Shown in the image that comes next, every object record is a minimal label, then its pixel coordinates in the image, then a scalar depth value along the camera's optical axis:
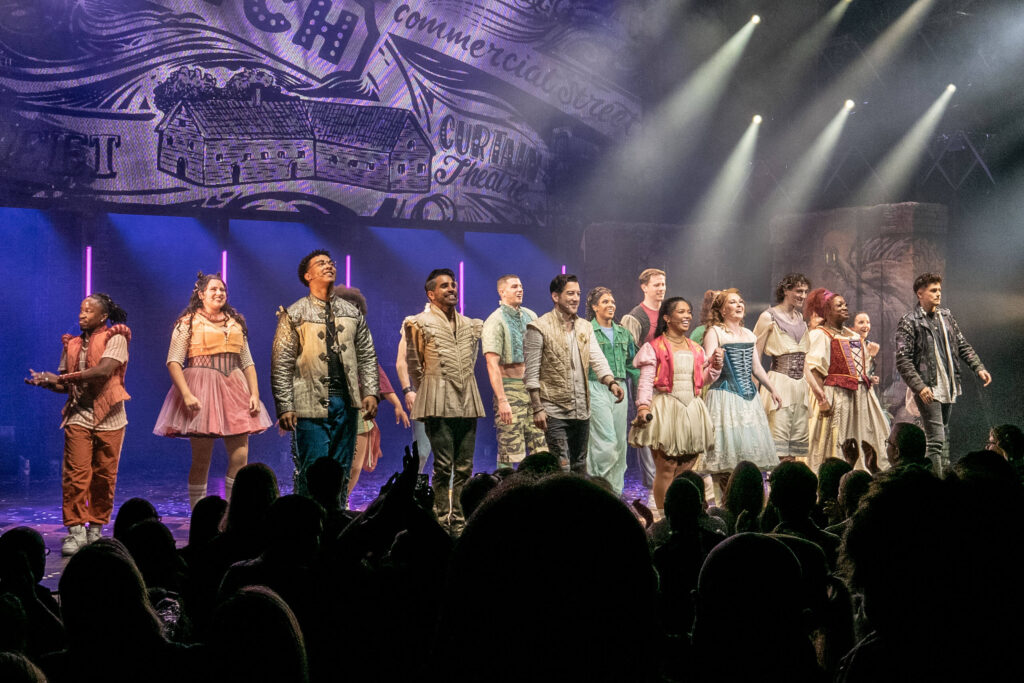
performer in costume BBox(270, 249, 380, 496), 5.66
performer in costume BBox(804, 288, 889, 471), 7.93
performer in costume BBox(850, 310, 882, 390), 8.27
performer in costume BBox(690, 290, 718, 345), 7.01
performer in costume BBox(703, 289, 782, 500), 6.80
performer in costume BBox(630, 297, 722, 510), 6.45
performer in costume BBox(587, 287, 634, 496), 7.27
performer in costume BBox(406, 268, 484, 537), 6.21
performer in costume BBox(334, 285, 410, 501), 7.04
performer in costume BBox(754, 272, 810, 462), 8.05
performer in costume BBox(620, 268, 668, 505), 7.97
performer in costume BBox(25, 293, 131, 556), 5.89
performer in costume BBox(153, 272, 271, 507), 6.34
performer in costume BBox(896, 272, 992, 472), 7.90
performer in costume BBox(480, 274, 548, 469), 6.93
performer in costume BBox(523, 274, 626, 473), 6.39
